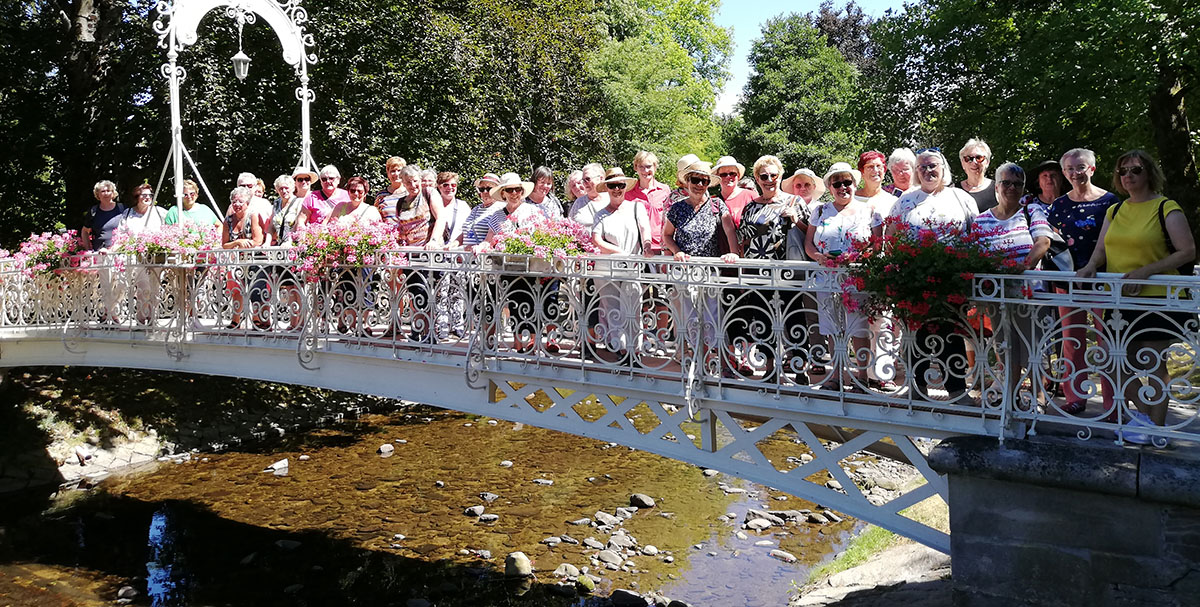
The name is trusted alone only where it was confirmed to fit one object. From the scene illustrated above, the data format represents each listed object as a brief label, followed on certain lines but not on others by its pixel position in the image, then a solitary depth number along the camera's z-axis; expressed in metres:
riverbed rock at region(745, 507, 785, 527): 11.00
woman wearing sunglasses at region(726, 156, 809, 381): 6.74
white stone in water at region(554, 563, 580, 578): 9.59
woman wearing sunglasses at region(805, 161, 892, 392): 5.76
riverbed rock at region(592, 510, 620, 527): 11.04
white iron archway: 11.06
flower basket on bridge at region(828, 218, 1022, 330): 5.07
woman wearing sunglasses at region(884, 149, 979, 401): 5.35
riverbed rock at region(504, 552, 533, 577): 9.57
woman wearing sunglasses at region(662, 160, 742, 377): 6.93
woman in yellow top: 4.93
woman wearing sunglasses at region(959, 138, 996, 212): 6.03
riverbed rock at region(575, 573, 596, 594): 9.23
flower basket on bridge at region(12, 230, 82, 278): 10.90
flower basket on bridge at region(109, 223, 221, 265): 9.91
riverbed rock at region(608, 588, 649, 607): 8.77
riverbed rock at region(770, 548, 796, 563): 9.83
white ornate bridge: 5.16
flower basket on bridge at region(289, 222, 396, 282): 8.24
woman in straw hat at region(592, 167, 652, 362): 6.80
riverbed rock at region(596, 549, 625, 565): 9.91
